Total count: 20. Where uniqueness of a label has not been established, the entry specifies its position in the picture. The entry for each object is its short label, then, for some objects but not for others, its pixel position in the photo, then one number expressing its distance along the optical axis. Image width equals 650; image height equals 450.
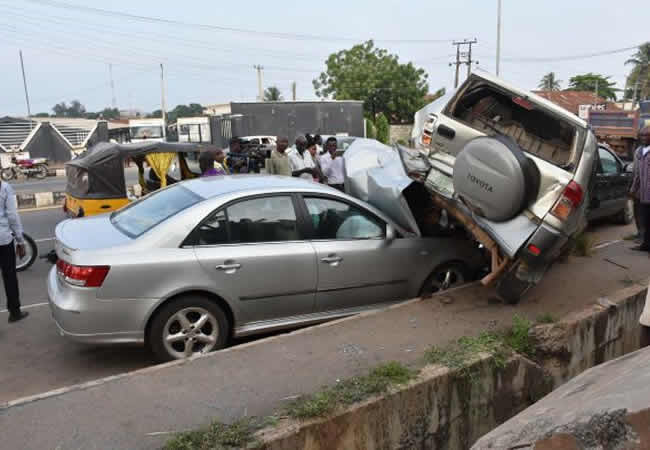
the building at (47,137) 30.38
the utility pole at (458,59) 44.03
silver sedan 3.95
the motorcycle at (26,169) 24.61
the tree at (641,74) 46.88
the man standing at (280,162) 8.48
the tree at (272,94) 60.06
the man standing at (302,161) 8.85
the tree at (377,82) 41.00
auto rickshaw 7.46
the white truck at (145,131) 34.96
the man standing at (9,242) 5.20
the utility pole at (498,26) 34.03
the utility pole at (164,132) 35.44
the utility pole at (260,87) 51.56
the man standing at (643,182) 6.68
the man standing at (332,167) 9.15
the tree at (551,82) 75.25
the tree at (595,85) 64.19
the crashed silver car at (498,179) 4.56
